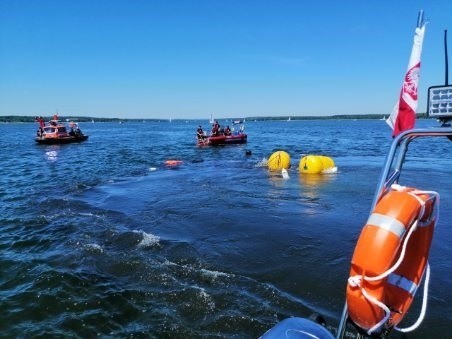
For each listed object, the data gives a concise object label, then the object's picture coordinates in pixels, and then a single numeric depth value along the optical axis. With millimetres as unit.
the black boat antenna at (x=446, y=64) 3350
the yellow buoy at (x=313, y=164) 19516
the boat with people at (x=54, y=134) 42062
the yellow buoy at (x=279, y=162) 21281
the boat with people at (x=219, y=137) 36969
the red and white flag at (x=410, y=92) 3969
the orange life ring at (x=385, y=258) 2514
